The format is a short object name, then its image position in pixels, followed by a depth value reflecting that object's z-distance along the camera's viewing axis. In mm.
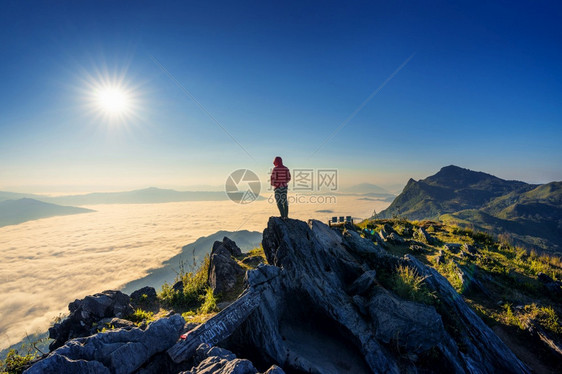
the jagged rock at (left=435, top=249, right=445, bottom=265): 17609
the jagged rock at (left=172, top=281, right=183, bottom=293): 12551
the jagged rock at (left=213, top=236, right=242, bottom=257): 18359
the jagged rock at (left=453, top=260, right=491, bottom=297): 13836
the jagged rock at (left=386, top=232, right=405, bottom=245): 22648
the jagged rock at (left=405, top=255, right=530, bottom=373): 8000
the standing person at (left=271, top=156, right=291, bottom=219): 12133
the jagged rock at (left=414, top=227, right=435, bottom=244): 23661
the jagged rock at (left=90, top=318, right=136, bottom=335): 8625
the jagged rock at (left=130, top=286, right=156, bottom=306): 11820
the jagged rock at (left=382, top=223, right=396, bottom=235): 25297
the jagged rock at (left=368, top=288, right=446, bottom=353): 7484
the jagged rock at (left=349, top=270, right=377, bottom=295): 9508
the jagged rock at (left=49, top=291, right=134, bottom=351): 9156
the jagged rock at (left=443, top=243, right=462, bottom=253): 20742
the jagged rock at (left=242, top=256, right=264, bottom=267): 15930
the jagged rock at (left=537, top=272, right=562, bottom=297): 13523
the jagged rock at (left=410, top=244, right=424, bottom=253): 20955
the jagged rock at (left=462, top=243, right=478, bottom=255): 20000
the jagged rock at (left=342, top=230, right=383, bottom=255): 12478
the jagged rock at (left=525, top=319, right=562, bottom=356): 9453
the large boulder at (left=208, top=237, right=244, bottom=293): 12047
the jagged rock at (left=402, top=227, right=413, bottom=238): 26047
